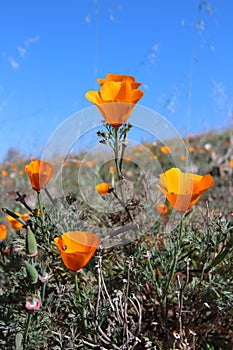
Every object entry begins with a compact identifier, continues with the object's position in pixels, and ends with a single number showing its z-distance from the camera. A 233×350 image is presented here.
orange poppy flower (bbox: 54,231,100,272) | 0.57
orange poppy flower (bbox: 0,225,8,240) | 0.77
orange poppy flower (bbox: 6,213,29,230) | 0.71
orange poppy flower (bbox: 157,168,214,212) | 0.59
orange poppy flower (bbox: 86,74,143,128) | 0.59
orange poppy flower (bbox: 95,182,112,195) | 0.70
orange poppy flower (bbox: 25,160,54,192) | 0.61
